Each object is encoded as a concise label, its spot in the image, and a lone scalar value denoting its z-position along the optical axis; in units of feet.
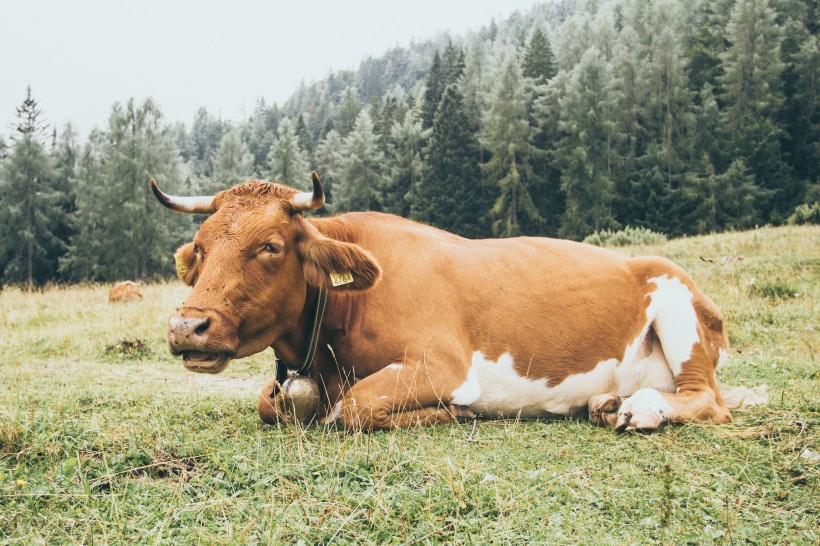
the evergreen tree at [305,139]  246.47
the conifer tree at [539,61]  184.44
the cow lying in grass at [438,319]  13.17
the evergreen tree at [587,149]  141.49
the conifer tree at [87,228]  165.07
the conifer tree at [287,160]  171.73
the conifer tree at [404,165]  175.32
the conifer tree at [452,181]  154.40
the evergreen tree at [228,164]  184.85
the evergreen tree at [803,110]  137.28
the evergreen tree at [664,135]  140.97
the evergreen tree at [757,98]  132.16
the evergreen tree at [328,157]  224.94
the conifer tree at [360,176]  178.91
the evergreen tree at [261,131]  316.81
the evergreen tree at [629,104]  150.51
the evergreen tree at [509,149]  150.82
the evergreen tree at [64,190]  178.09
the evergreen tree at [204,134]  409.69
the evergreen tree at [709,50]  163.53
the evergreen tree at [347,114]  264.11
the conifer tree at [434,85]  193.98
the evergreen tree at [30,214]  168.96
